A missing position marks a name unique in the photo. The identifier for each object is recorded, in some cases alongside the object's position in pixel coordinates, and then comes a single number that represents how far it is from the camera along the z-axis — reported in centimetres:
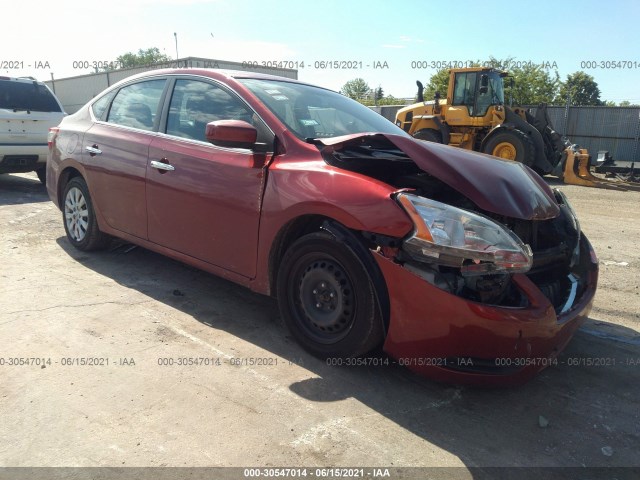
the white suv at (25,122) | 819
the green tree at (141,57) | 8419
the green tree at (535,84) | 3938
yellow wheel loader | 1215
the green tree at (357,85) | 8306
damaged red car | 254
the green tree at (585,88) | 6204
